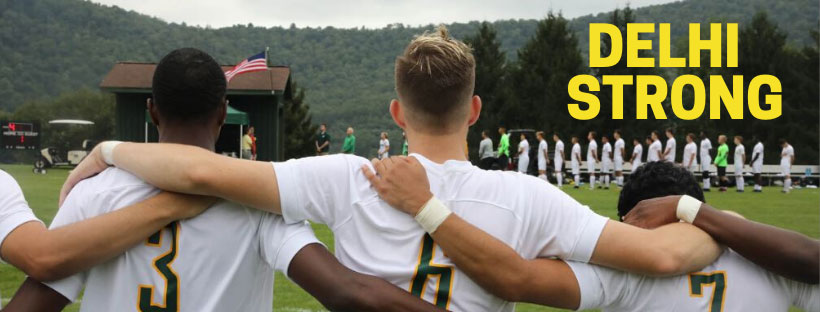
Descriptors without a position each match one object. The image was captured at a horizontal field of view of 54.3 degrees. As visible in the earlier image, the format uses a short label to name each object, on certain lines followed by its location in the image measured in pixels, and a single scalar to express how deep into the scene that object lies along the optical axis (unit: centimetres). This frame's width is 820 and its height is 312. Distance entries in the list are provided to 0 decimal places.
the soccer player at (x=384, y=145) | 3684
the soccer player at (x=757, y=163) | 2913
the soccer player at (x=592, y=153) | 3284
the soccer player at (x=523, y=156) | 3186
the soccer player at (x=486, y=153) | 3073
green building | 3616
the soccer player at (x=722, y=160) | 3030
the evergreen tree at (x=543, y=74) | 5812
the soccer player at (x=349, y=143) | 3467
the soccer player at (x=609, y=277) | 226
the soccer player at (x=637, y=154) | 3181
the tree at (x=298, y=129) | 6081
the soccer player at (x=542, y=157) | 3206
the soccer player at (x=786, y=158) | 3092
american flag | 2811
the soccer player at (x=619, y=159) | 3231
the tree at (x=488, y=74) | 6194
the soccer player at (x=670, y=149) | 2922
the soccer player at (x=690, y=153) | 2916
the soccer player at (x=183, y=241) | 239
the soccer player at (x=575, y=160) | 3277
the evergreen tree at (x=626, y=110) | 5541
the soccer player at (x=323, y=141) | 3612
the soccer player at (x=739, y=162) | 2956
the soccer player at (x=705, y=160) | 2945
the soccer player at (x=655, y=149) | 2939
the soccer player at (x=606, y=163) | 3306
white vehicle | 4541
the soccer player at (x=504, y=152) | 3112
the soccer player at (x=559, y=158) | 3241
